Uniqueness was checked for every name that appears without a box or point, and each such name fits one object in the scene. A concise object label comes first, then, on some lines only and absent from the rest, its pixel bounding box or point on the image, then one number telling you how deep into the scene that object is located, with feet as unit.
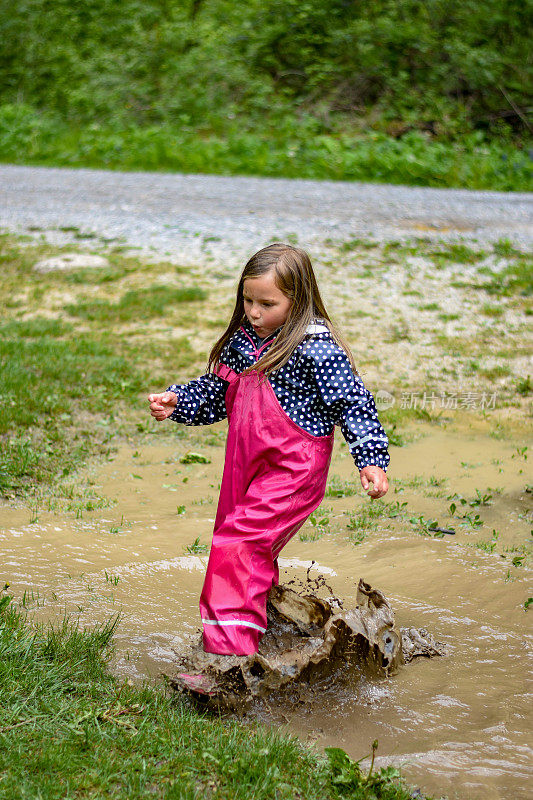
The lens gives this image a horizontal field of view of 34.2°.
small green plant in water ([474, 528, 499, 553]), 14.30
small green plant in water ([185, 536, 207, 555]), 13.98
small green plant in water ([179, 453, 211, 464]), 17.87
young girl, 9.68
